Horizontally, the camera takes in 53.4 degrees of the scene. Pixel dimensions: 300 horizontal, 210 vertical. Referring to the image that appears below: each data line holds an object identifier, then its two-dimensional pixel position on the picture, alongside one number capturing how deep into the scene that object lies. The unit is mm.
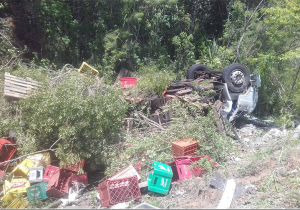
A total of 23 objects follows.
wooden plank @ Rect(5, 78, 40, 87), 6582
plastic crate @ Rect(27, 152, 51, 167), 5871
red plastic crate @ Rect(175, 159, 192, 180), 5590
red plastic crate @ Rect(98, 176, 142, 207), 4816
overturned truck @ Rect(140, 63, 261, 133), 7895
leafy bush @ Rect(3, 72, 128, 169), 5688
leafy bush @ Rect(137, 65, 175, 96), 8055
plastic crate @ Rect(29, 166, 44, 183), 5438
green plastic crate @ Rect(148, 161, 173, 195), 5070
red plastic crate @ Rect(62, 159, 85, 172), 5708
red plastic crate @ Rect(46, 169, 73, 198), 5121
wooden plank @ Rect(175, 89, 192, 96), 8125
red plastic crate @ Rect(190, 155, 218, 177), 5551
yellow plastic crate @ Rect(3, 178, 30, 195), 5363
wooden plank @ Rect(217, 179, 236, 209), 4387
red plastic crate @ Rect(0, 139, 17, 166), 6062
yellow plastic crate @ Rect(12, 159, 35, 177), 5660
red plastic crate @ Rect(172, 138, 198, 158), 5961
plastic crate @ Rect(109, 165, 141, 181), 5312
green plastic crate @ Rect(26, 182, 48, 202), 5207
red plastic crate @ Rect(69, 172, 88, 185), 5518
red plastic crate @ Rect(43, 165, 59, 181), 5588
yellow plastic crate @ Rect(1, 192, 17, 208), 5219
